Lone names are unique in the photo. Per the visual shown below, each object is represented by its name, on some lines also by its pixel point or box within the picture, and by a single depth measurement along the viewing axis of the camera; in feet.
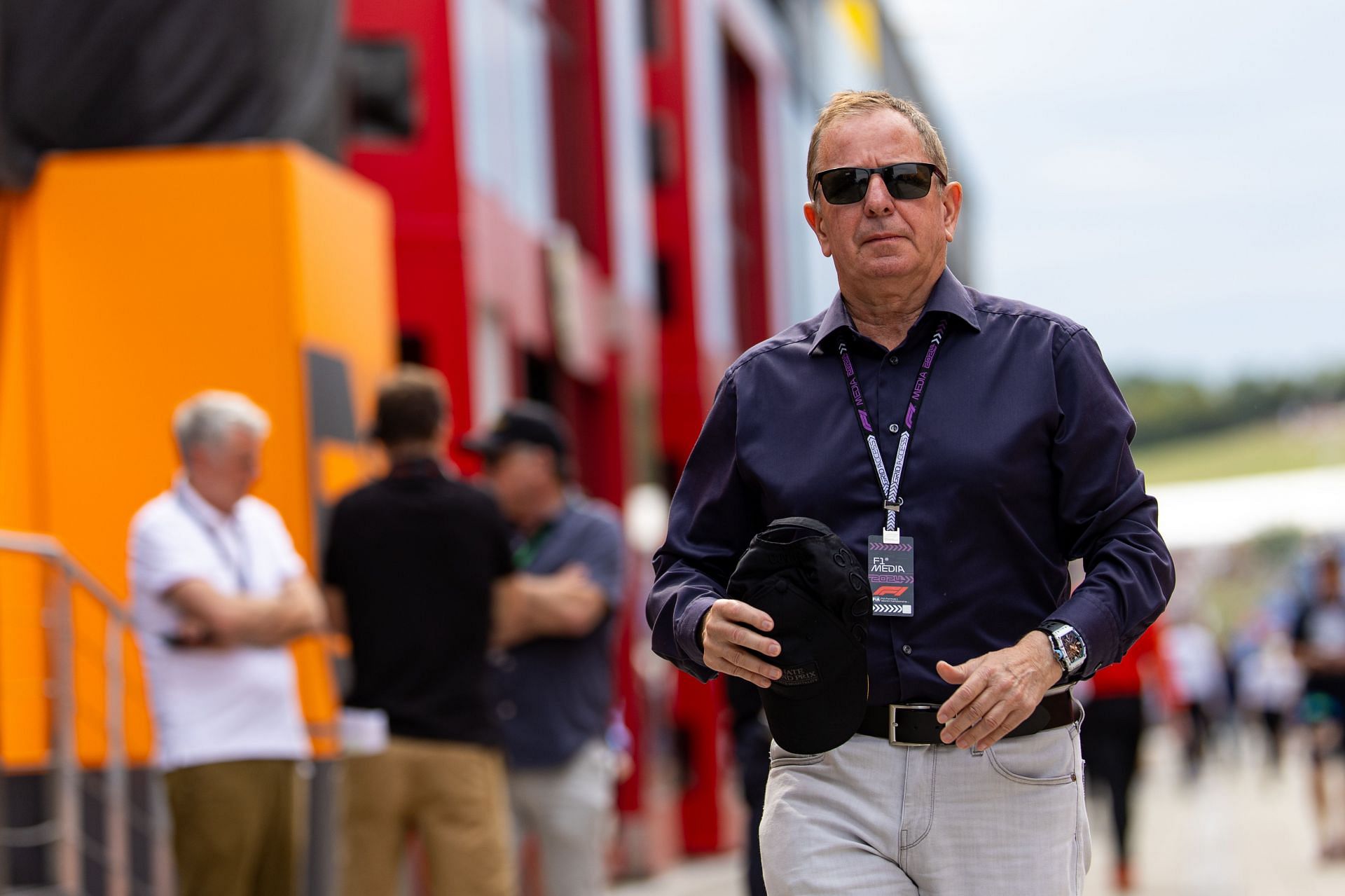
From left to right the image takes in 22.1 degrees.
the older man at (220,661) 33.40
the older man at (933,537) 18.75
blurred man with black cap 40.03
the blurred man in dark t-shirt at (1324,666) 77.19
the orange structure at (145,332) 44.33
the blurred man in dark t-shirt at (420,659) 35.49
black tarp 46.52
